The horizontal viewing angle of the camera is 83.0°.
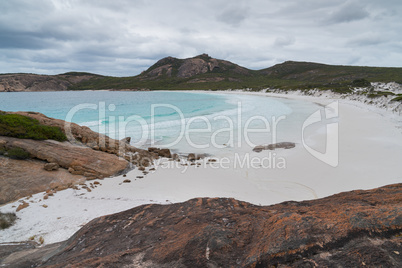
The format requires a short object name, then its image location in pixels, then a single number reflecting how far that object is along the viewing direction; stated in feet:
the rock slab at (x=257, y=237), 7.58
